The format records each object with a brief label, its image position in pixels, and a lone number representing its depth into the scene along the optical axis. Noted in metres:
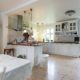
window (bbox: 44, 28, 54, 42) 5.34
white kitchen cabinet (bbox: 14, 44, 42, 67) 2.76
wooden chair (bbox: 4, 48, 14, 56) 3.02
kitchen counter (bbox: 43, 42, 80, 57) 4.30
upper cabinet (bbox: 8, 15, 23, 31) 3.62
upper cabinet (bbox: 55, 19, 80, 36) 4.44
